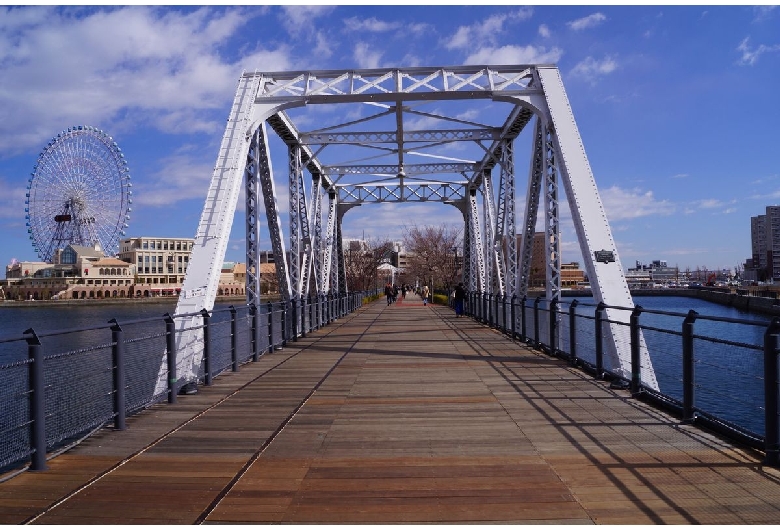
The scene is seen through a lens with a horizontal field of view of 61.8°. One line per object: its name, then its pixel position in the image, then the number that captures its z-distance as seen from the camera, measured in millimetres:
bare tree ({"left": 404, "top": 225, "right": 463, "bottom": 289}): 51075
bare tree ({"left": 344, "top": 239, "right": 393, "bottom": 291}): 58312
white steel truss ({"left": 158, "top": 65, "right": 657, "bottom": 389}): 10234
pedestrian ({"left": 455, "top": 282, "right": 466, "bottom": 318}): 26453
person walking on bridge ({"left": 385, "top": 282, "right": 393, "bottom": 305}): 43375
